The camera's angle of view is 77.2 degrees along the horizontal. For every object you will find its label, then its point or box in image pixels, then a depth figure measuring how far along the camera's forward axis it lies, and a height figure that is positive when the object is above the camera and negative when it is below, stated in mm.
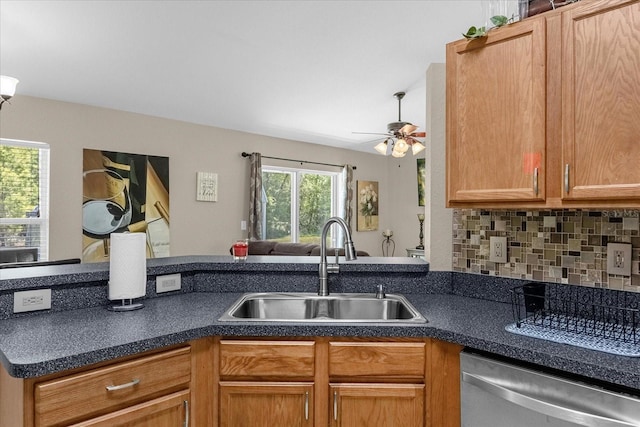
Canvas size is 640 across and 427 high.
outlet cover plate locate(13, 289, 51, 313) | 1548 -335
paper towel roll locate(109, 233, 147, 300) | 1671 -216
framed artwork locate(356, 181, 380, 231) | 6945 +214
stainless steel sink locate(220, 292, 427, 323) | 1908 -427
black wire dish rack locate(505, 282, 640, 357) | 1279 -378
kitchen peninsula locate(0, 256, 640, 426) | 1141 -395
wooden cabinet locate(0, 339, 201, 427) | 1103 -541
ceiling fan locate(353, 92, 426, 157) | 4273 +903
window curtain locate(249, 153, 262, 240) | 5312 +256
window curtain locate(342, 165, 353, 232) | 6590 +408
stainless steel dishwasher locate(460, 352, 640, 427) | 1079 -533
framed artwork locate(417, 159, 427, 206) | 6891 +625
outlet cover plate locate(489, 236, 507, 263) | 1859 -140
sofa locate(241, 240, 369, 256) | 4238 -346
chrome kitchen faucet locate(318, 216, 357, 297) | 1912 -223
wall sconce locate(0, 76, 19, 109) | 2559 +831
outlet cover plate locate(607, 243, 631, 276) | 1515 -148
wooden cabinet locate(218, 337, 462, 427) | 1442 -597
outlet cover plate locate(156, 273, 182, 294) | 1928 -326
